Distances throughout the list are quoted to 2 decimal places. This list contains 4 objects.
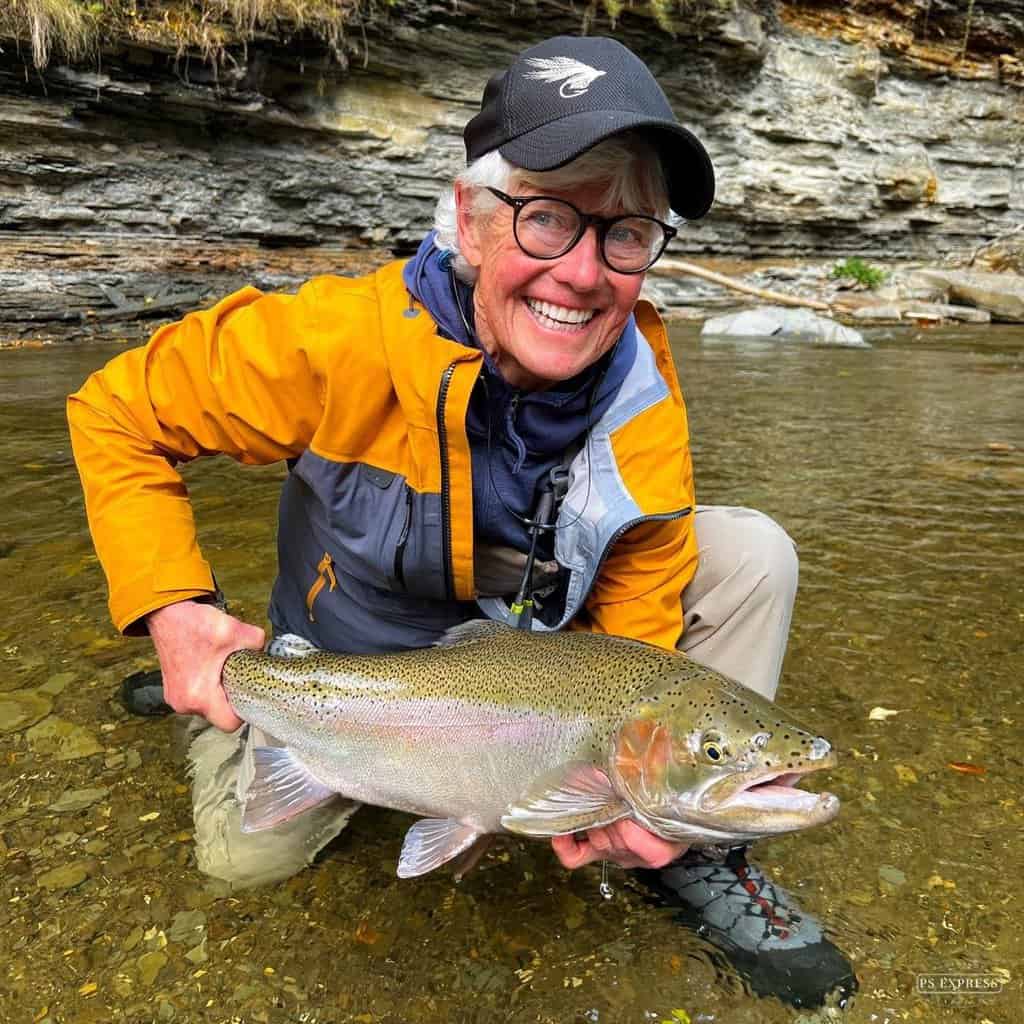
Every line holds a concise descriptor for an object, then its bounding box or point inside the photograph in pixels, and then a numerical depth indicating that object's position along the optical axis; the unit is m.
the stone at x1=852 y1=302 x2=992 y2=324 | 16.86
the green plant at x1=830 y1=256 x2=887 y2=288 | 20.05
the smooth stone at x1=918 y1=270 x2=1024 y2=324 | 16.91
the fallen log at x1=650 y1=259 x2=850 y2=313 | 17.44
